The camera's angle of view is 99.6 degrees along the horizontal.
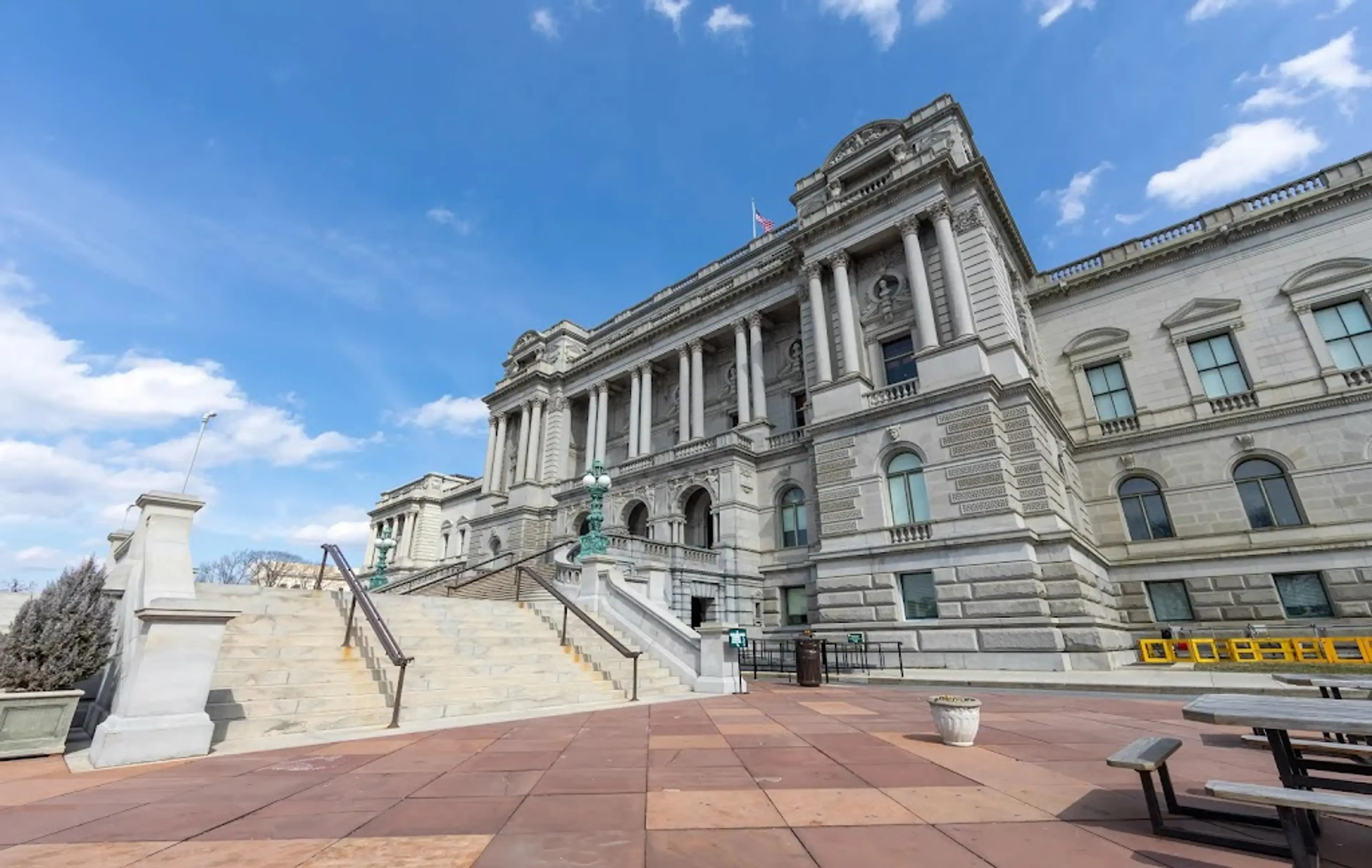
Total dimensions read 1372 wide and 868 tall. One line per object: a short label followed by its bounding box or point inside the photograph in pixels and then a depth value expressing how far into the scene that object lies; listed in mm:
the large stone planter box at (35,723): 6008
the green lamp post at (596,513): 16359
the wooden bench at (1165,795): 3500
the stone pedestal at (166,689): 5871
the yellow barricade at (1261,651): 15078
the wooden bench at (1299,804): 2764
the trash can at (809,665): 13992
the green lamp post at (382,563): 24516
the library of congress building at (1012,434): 17531
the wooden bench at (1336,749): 3771
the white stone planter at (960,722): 6484
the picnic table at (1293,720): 3203
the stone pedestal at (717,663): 12008
